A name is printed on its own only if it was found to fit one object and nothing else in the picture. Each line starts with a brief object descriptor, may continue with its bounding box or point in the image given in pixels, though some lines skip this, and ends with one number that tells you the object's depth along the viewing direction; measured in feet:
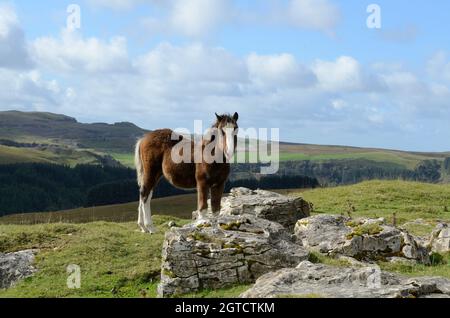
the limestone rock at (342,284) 31.96
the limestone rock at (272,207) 81.00
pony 59.16
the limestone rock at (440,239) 70.18
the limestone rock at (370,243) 61.98
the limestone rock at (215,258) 47.42
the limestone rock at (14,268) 55.77
